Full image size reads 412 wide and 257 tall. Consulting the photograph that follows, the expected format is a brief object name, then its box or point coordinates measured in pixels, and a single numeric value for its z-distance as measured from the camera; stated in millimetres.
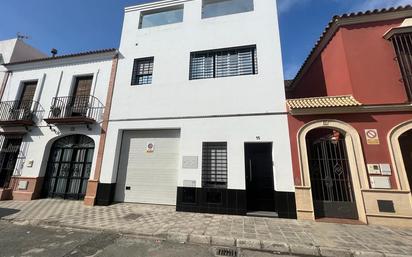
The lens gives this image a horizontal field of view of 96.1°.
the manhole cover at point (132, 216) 6289
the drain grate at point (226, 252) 4109
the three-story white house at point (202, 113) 7320
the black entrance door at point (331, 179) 6398
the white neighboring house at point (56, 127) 9133
